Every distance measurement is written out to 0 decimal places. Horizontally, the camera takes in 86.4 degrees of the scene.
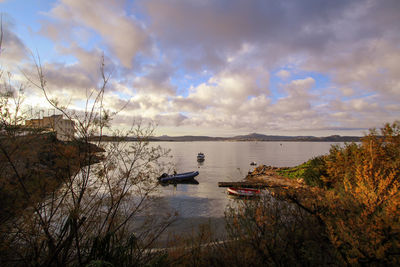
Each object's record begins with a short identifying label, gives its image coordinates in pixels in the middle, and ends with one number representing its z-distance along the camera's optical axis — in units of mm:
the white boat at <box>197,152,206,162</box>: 78688
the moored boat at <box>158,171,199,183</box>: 41656
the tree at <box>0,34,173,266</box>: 4578
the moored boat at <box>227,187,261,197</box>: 27375
